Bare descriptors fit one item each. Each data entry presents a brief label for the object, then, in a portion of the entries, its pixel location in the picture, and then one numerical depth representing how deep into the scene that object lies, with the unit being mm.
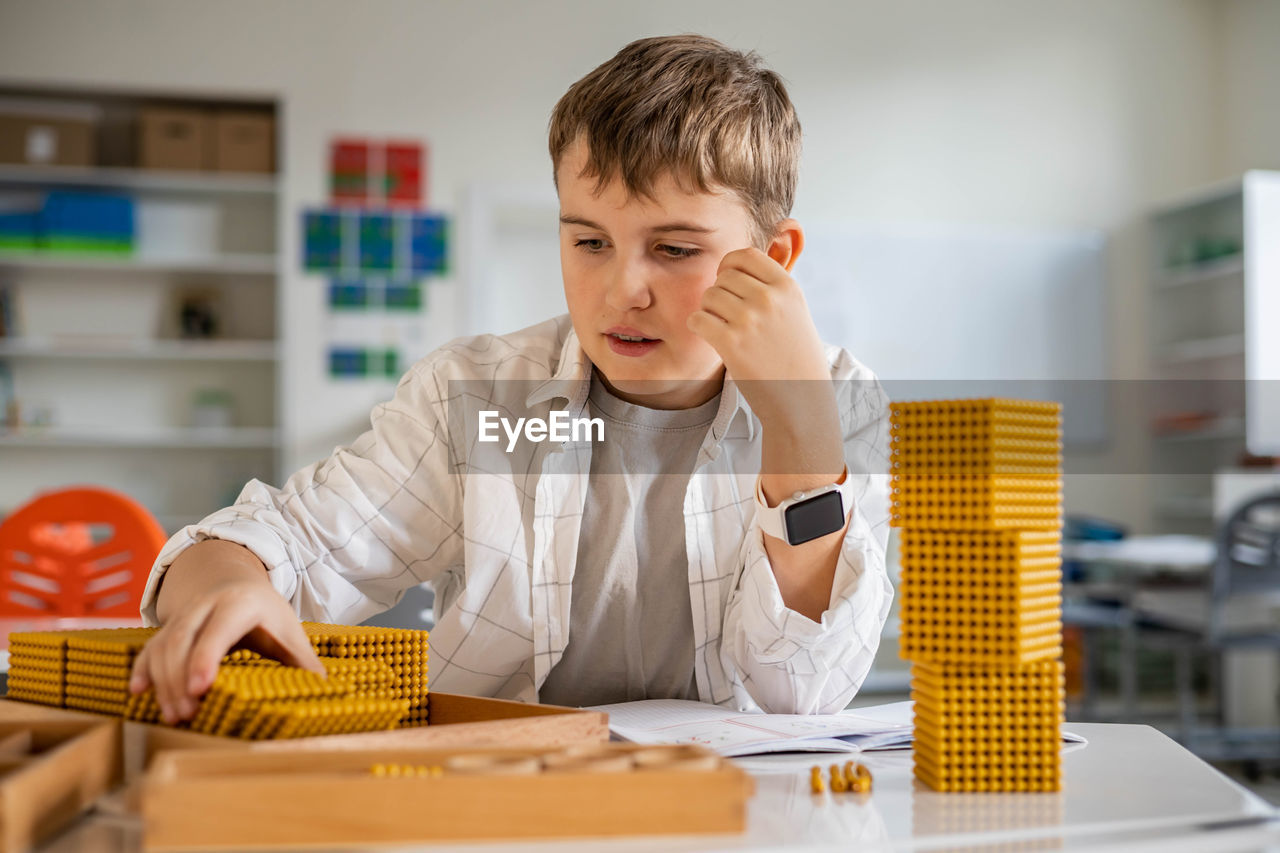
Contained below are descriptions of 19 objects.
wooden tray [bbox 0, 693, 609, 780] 638
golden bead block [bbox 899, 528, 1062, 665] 670
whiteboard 5105
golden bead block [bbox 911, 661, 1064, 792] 689
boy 936
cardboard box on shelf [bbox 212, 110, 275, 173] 4648
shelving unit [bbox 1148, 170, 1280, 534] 4832
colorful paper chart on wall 4754
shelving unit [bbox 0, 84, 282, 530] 4559
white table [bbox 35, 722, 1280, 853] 581
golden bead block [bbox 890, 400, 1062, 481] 676
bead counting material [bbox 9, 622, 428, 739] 652
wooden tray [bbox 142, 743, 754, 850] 528
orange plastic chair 1852
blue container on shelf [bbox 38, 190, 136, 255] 4453
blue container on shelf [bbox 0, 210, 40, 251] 4477
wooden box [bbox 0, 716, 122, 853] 534
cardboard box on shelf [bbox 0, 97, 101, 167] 4500
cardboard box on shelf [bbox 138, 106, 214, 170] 4566
